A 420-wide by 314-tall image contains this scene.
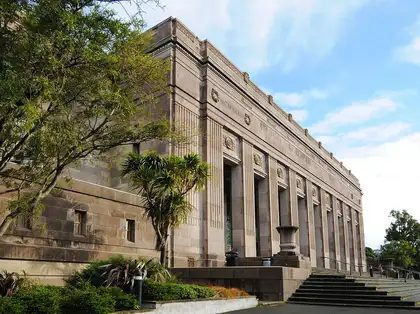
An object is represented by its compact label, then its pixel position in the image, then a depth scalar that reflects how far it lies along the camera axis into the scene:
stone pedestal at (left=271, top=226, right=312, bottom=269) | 19.35
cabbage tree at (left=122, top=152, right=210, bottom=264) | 16.22
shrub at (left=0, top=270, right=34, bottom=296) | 11.67
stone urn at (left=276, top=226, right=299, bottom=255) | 19.86
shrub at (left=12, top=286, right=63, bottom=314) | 9.64
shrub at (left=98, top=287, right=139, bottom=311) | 11.11
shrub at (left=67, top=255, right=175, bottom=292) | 12.98
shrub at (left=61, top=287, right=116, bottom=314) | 10.09
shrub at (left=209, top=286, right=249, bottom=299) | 14.62
